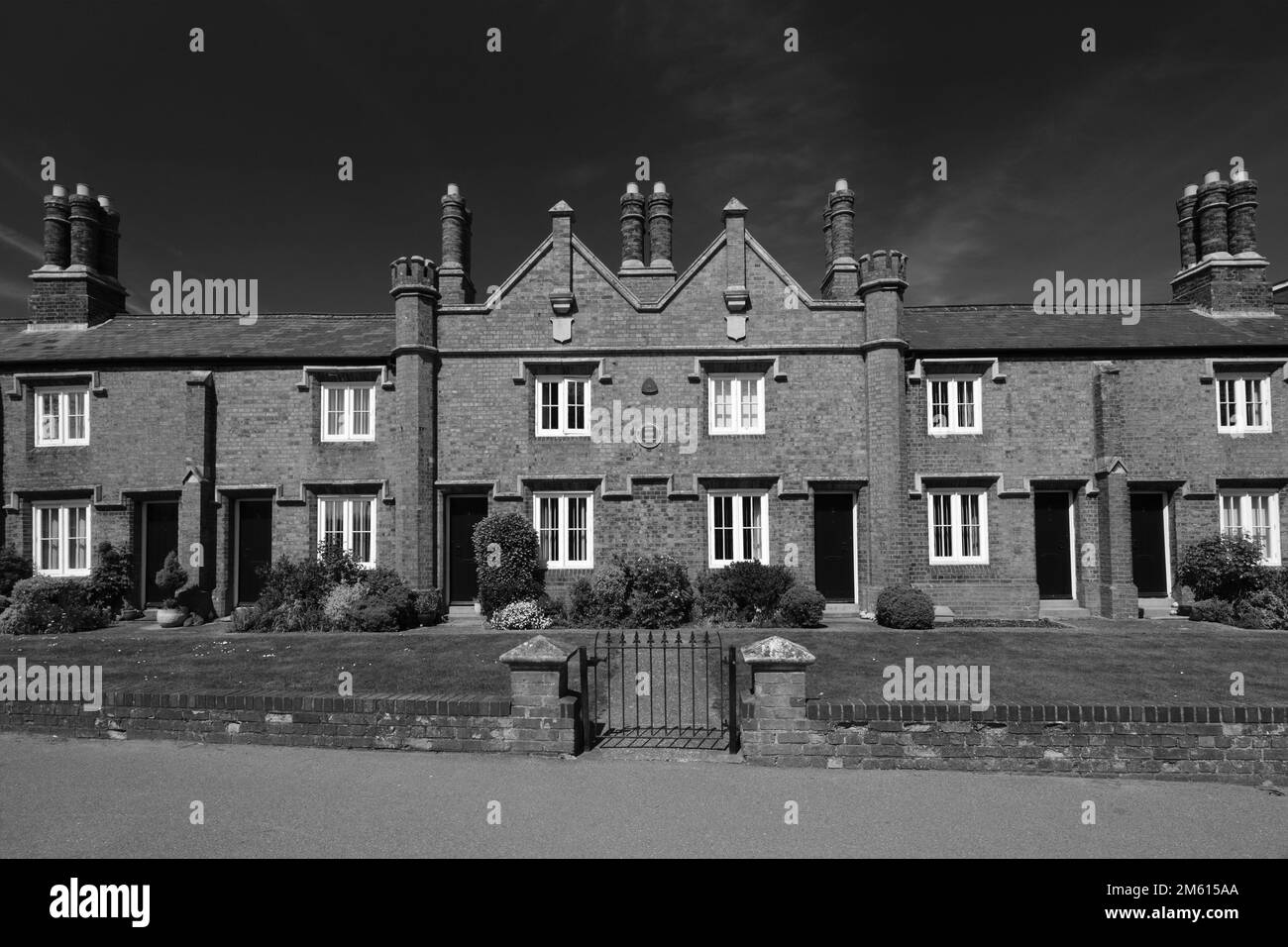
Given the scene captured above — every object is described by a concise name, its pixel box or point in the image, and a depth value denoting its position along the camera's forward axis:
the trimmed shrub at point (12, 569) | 16.69
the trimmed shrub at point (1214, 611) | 15.78
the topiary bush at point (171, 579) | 16.22
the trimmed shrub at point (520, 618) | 15.41
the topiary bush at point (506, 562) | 16.12
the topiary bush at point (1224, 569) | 16.05
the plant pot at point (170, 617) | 16.05
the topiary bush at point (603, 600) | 15.85
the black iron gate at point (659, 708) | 7.86
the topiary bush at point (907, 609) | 15.14
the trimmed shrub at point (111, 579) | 16.56
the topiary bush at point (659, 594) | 15.60
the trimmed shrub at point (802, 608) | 15.17
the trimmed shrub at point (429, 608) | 15.91
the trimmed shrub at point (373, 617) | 15.05
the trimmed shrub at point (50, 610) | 15.18
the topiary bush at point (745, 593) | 15.83
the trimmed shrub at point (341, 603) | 15.26
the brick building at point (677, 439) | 17.05
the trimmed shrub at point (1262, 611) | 15.15
